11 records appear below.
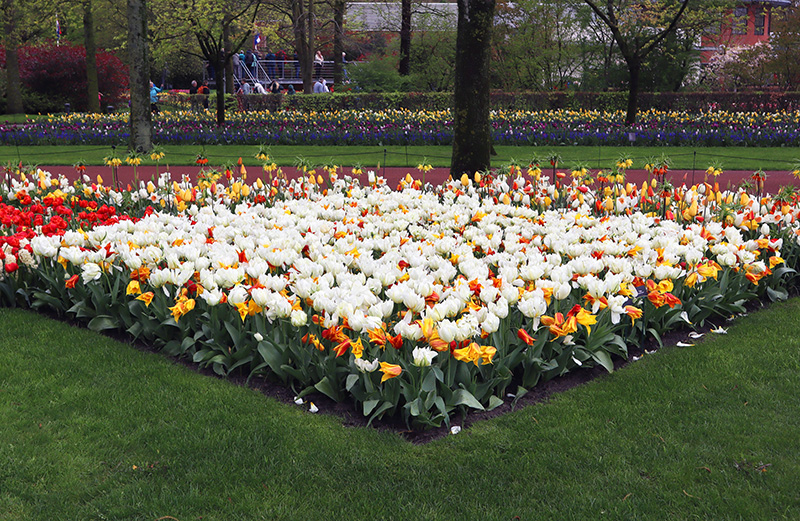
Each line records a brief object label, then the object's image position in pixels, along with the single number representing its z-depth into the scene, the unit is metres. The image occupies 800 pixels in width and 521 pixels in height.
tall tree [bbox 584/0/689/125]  19.36
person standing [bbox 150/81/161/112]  27.94
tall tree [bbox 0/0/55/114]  26.73
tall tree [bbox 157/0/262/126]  20.41
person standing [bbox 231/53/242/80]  41.26
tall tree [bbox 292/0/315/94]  25.70
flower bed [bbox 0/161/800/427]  3.81
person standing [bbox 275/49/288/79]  47.53
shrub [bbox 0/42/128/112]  30.55
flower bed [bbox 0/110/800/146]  16.77
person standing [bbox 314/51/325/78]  35.79
